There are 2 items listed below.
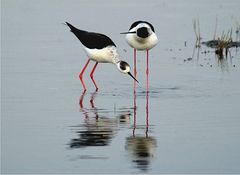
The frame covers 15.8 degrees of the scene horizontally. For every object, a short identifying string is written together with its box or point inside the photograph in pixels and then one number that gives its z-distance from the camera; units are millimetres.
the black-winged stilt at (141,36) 13385
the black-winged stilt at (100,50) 13641
